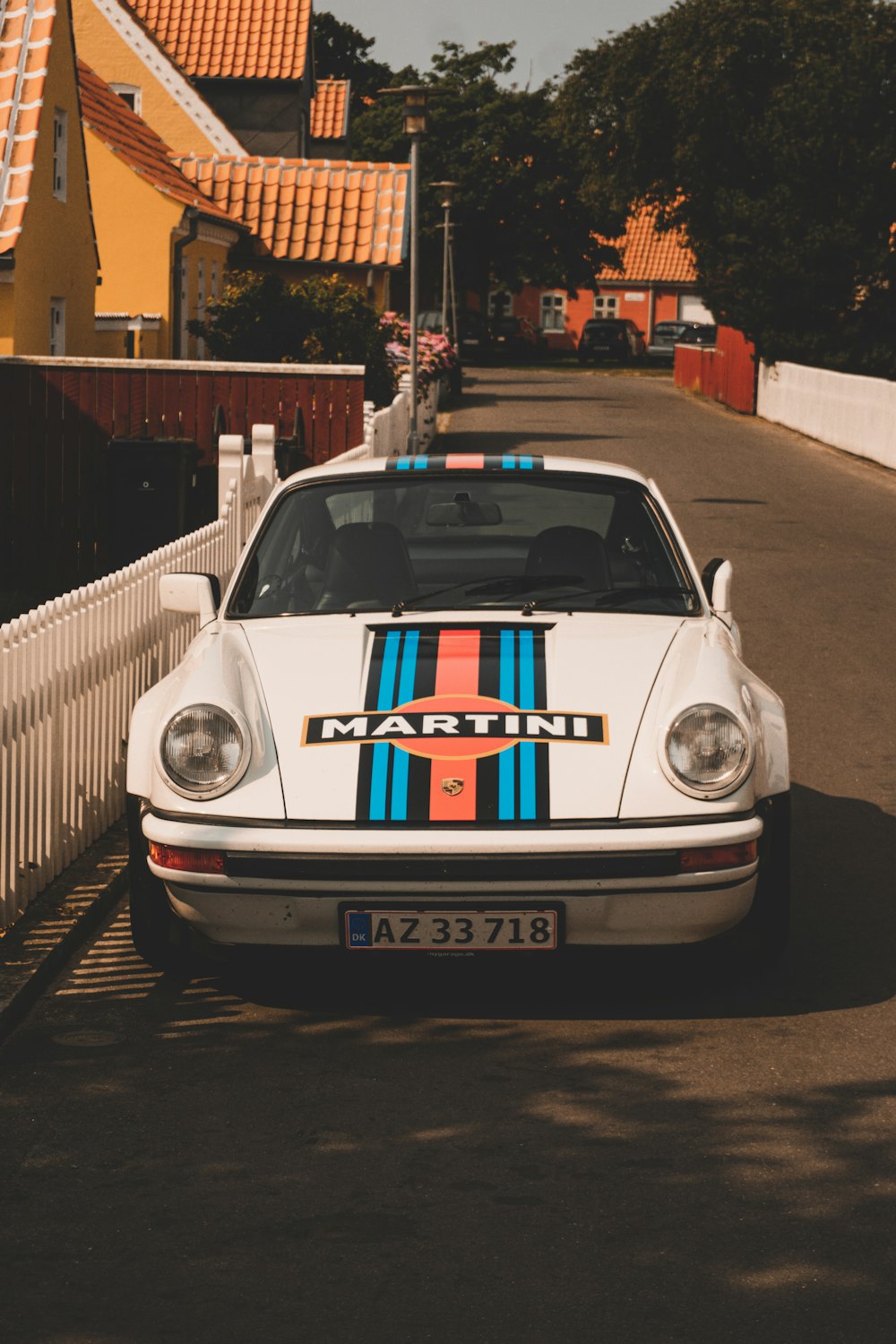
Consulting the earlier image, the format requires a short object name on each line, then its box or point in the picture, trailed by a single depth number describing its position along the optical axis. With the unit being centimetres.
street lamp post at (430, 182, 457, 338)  4594
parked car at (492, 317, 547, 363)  7962
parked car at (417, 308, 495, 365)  7238
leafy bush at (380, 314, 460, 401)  3212
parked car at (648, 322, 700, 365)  7394
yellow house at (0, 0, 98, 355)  2244
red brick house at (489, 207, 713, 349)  9356
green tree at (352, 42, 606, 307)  7812
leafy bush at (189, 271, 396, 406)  2834
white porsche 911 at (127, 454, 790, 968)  524
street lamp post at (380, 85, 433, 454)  2572
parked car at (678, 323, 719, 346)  7169
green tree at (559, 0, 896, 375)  4025
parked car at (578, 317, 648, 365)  7400
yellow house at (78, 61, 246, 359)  3056
